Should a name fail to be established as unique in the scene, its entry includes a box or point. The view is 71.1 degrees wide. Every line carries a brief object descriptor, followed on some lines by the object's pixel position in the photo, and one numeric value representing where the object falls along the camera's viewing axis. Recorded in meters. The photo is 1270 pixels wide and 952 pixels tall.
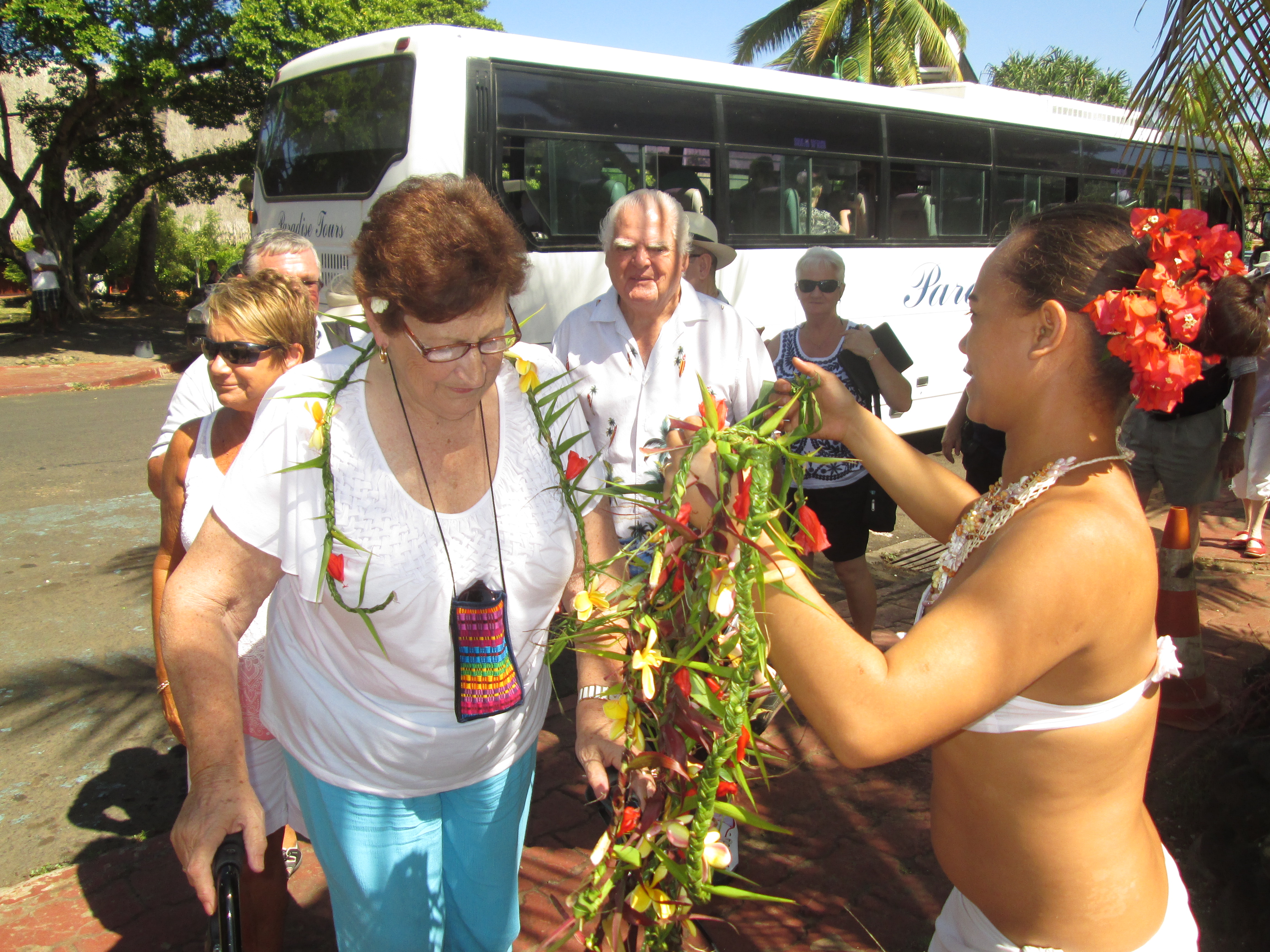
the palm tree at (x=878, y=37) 21.11
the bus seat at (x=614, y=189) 6.92
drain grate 6.09
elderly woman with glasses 1.69
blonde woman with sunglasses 2.41
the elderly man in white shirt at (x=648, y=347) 3.35
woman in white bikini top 1.30
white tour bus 6.40
